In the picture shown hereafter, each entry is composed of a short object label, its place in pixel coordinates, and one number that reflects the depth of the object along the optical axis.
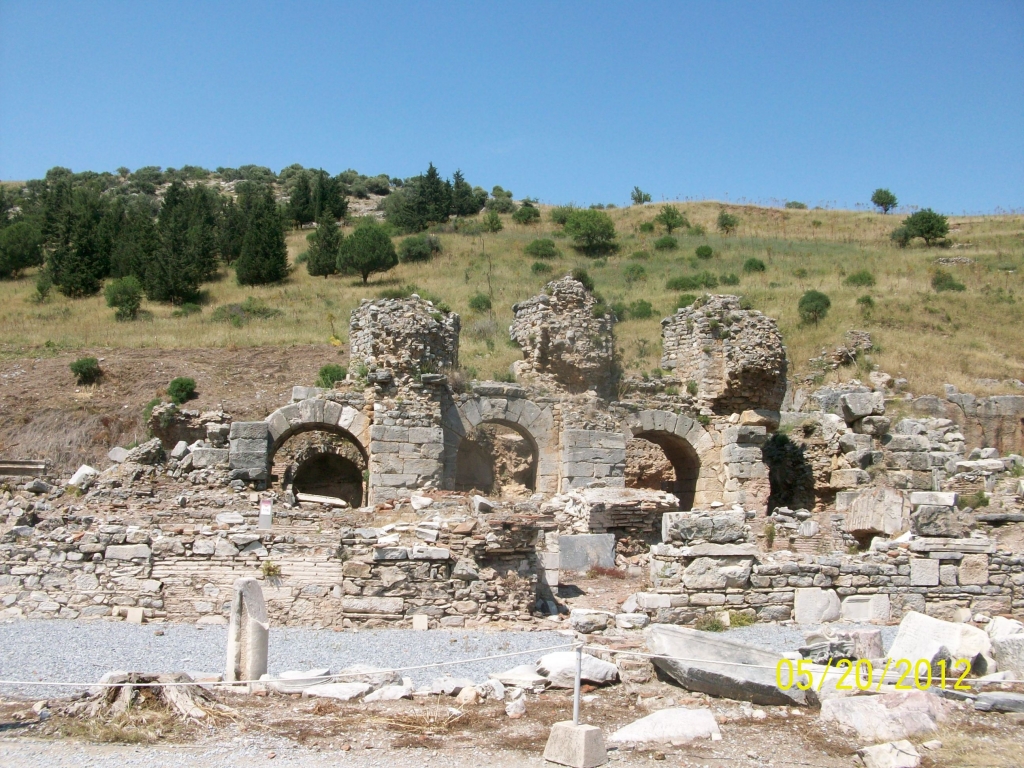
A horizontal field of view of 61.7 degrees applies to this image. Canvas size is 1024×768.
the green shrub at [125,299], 34.72
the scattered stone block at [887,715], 5.38
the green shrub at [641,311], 33.25
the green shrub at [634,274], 40.94
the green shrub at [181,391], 23.66
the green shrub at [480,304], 33.28
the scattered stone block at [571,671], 6.42
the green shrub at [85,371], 25.09
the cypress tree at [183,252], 38.22
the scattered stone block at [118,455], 16.70
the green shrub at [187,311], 35.34
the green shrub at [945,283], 37.72
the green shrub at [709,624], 8.52
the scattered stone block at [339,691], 6.01
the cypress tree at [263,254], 42.03
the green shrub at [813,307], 32.12
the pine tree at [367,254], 40.91
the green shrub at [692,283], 38.59
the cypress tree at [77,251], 41.09
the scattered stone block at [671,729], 5.34
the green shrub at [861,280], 38.09
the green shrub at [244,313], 33.25
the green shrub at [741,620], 8.59
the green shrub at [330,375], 21.67
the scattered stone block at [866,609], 8.95
